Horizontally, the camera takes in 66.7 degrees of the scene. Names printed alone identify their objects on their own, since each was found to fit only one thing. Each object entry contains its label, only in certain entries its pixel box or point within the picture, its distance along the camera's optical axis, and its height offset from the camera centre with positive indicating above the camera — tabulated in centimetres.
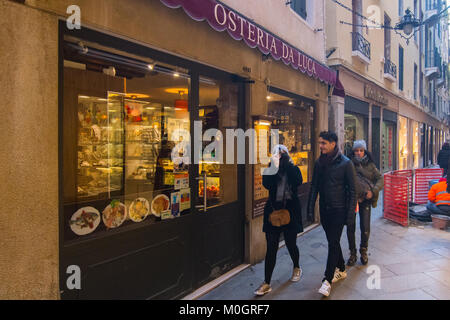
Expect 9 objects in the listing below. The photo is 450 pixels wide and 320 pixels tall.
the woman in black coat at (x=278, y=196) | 432 -49
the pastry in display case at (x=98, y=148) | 354 +11
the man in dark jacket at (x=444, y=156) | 1366 +2
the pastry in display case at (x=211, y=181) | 480 -35
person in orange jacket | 775 -99
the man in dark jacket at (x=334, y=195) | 428 -49
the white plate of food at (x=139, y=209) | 373 -58
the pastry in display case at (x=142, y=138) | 421 +25
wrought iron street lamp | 1031 +402
